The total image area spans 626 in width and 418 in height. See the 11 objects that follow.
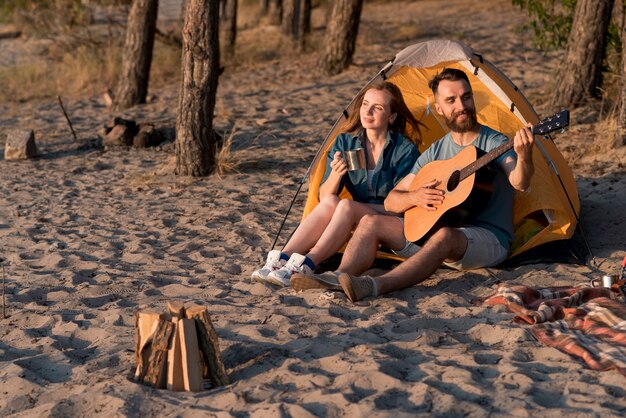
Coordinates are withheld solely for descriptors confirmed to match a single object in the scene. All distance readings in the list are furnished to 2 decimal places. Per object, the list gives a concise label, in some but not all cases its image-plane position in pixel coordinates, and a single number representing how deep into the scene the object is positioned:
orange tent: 5.48
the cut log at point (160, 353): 3.74
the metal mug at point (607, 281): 4.70
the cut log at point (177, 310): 3.74
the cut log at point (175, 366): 3.73
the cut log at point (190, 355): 3.71
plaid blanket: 3.94
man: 4.86
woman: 5.19
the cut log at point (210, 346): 3.75
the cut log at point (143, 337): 3.76
